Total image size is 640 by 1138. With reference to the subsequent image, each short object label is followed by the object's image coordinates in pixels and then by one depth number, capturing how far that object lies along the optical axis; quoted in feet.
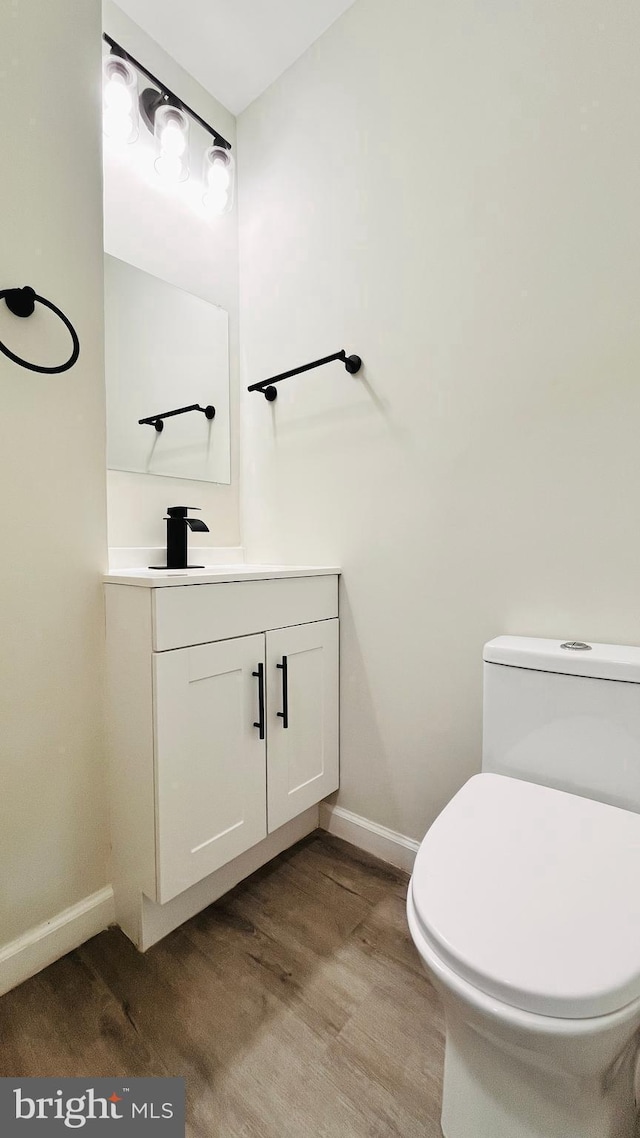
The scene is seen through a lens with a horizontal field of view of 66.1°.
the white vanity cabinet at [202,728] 3.49
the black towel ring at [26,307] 3.29
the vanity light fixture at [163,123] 4.56
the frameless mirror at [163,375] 4.80
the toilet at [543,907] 1.85
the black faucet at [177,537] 4.96
